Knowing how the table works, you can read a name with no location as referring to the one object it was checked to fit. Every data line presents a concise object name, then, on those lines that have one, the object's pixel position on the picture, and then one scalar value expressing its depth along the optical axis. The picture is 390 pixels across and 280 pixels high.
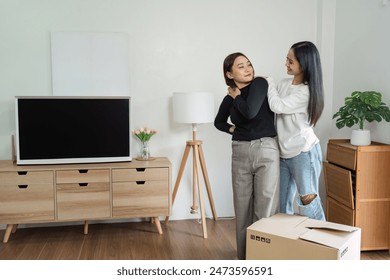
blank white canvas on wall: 3.72
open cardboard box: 1.92
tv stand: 3.39
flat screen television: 3.55
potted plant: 3.16
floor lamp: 3.55
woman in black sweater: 2.48
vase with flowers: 3.79
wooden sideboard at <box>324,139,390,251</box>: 3.16
